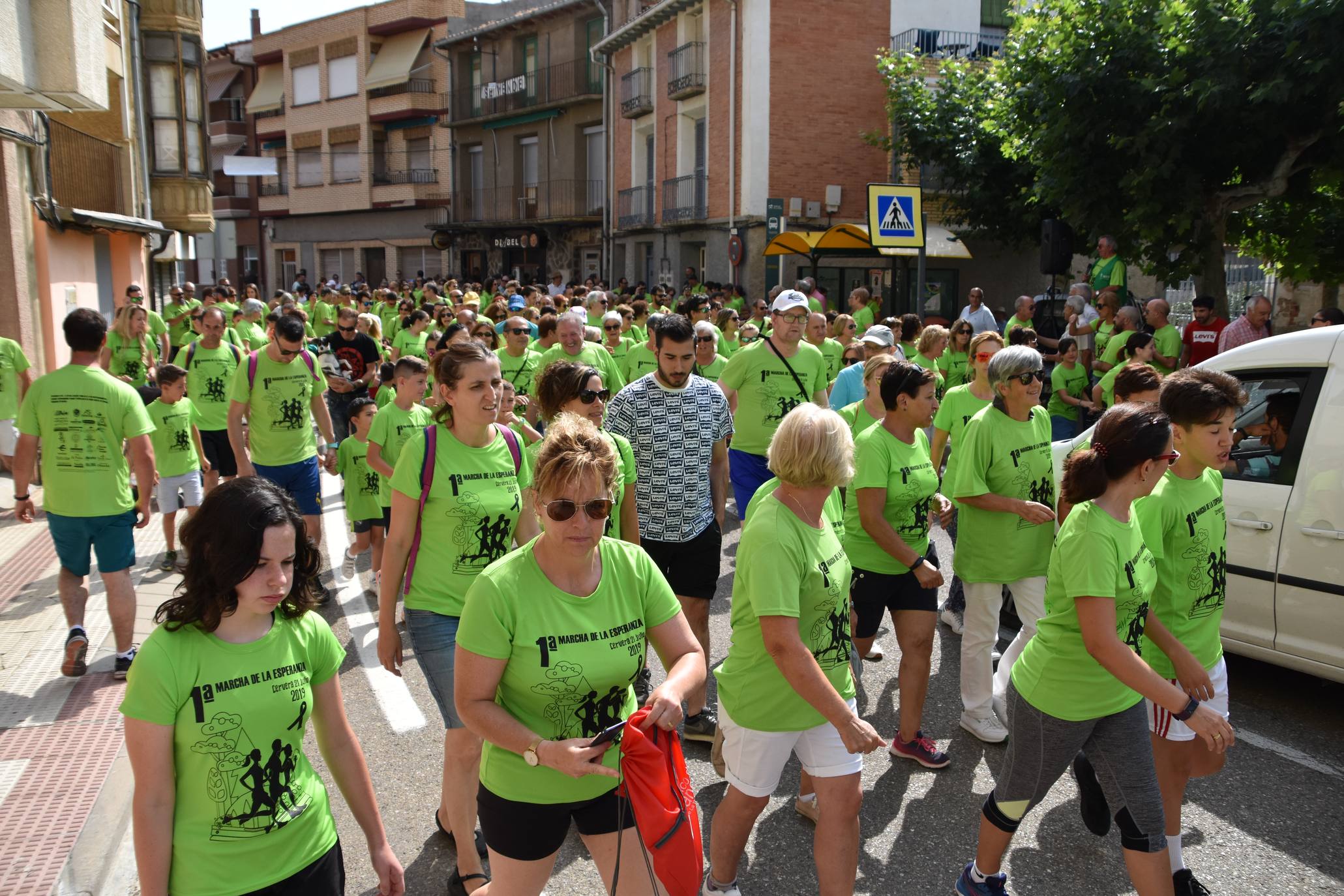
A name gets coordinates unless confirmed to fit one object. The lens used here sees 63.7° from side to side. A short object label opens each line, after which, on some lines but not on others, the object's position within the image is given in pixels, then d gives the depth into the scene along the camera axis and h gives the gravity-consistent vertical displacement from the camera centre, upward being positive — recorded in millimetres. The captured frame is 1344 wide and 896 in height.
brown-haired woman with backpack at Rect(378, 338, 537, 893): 3879 -840
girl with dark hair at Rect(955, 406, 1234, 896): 3213 -1186
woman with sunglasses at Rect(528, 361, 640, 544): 4508 -483
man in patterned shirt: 5090 -885
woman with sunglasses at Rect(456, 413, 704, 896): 2723 -960
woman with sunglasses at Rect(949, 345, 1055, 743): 4812 -1034
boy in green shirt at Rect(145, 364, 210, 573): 7781 -1141
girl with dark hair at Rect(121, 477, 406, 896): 2441 -991
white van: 4750 -1053
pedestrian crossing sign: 11031 +694
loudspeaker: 12820 +457
